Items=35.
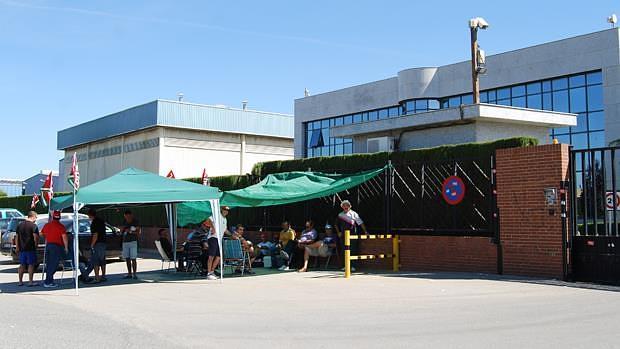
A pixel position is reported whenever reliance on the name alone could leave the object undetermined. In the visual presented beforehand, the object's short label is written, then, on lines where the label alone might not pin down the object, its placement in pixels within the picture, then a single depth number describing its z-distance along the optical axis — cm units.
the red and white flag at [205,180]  2148
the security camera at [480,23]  2720
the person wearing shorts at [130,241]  1566
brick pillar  1321
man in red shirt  1404
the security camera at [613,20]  3834
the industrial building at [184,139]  4097
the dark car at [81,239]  1814
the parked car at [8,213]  3466
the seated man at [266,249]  1812
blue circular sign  1523
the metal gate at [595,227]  1257
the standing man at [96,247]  1480
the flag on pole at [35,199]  3562
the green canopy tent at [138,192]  1337
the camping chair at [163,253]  1726
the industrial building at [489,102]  2342
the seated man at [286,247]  1744
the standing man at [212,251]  1500
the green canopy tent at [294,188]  1634
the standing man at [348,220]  1619
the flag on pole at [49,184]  1992
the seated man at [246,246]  1658
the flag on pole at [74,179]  1295
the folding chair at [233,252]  1606
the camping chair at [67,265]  1510
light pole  2722
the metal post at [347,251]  1511
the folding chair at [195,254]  1621
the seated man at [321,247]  1689
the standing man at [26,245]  1448
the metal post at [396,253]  1638
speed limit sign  1281
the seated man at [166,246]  1733
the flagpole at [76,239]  1282
